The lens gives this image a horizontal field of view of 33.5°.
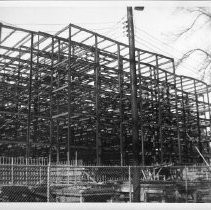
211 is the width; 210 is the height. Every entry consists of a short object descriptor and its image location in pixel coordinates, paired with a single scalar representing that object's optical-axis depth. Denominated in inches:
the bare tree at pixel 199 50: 703.7
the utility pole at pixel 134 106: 507.5
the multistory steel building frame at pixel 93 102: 885.2
